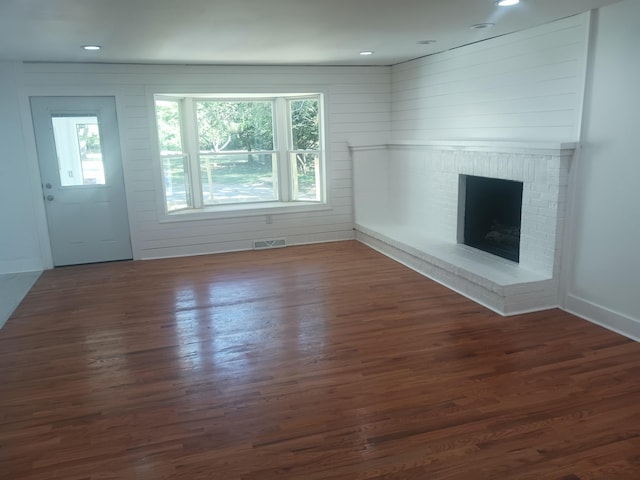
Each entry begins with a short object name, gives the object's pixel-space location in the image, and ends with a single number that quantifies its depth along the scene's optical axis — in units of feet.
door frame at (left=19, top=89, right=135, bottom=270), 17.94
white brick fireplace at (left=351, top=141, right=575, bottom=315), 13.07
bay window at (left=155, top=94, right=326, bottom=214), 21.07
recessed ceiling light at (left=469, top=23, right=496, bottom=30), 13.03
